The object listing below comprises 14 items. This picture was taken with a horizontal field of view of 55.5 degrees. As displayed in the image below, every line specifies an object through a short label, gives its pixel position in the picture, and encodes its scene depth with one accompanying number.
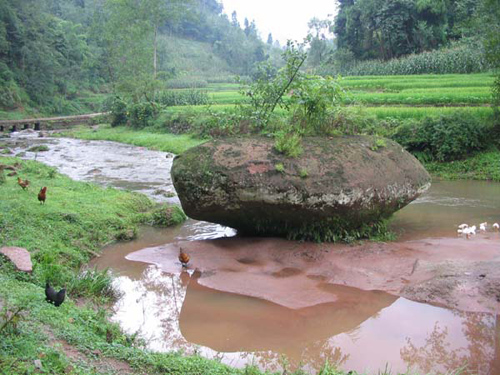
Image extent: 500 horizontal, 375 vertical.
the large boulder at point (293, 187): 9.47
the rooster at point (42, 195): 10.73
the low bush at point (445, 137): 18.27
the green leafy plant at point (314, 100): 10.77
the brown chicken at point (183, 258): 8.86
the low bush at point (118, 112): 36.55
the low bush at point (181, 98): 39.25
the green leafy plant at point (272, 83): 11.06
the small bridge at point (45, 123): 36.72
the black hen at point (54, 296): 6.11
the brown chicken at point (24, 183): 12.09
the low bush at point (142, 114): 33.94
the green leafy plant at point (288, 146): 9.80
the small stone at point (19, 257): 7.24
